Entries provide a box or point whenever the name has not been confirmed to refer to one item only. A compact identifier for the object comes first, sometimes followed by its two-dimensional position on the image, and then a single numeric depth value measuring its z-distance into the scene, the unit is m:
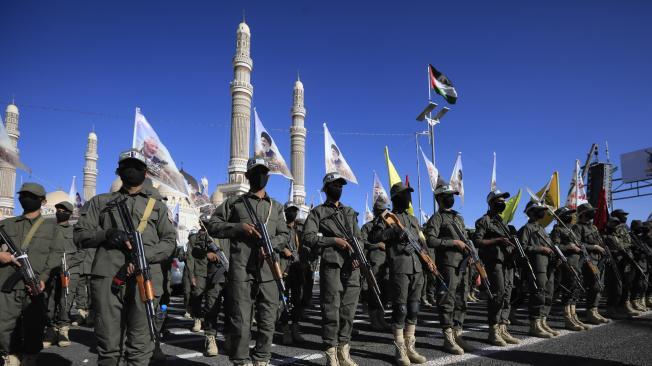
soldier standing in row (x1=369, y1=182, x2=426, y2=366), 4.95
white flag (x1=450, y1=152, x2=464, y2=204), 17.94
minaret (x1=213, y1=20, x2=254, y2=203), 36.28
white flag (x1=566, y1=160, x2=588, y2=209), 14.82
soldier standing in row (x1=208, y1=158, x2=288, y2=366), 3.94
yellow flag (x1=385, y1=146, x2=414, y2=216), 11.68
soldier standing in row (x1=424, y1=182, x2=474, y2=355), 5.54
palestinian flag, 18.17
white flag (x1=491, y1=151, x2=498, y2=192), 19.81
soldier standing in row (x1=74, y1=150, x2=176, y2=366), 3.29
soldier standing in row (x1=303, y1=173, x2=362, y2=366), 4.59
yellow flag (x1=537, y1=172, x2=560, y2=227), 13.29
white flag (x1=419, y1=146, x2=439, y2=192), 16.52
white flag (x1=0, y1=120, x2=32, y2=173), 6.98
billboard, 27.53
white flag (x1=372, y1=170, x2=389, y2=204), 18.77
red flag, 12.05
